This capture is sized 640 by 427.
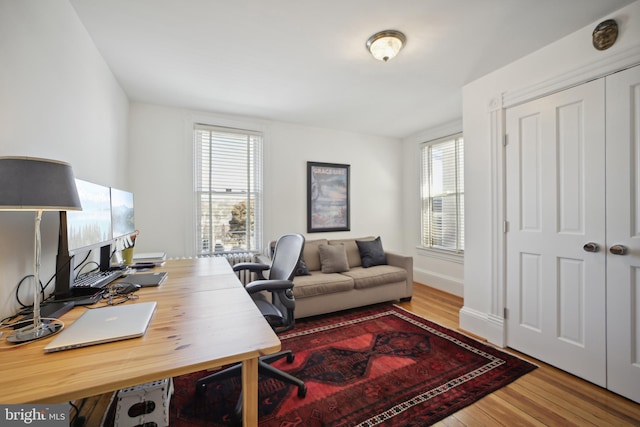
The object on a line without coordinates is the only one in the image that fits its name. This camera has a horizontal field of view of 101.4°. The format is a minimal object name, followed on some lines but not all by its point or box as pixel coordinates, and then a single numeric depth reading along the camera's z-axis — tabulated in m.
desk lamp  0.85
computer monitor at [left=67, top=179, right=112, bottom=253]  1.26
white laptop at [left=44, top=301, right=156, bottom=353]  0.83
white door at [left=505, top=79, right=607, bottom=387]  1.81
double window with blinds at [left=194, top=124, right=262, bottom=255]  3.38
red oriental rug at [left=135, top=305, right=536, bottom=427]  1.53
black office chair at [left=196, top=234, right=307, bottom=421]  1.68
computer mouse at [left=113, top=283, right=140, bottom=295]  1.39
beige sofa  2.84
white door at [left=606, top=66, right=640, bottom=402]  1.64
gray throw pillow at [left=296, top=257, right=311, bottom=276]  3.11
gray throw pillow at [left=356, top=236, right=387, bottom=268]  3.60
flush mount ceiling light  1.92
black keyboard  1.40
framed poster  3.95
